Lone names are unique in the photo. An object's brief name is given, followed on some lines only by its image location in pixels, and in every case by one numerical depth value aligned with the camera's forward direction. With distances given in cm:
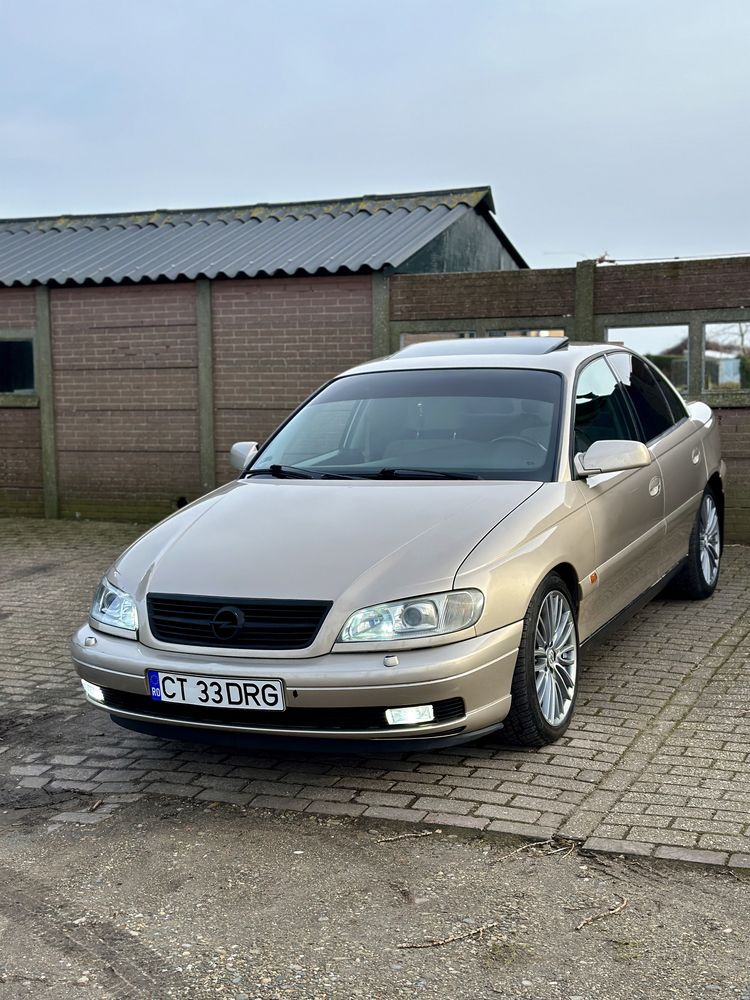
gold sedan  431
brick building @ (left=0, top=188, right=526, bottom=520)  1264
